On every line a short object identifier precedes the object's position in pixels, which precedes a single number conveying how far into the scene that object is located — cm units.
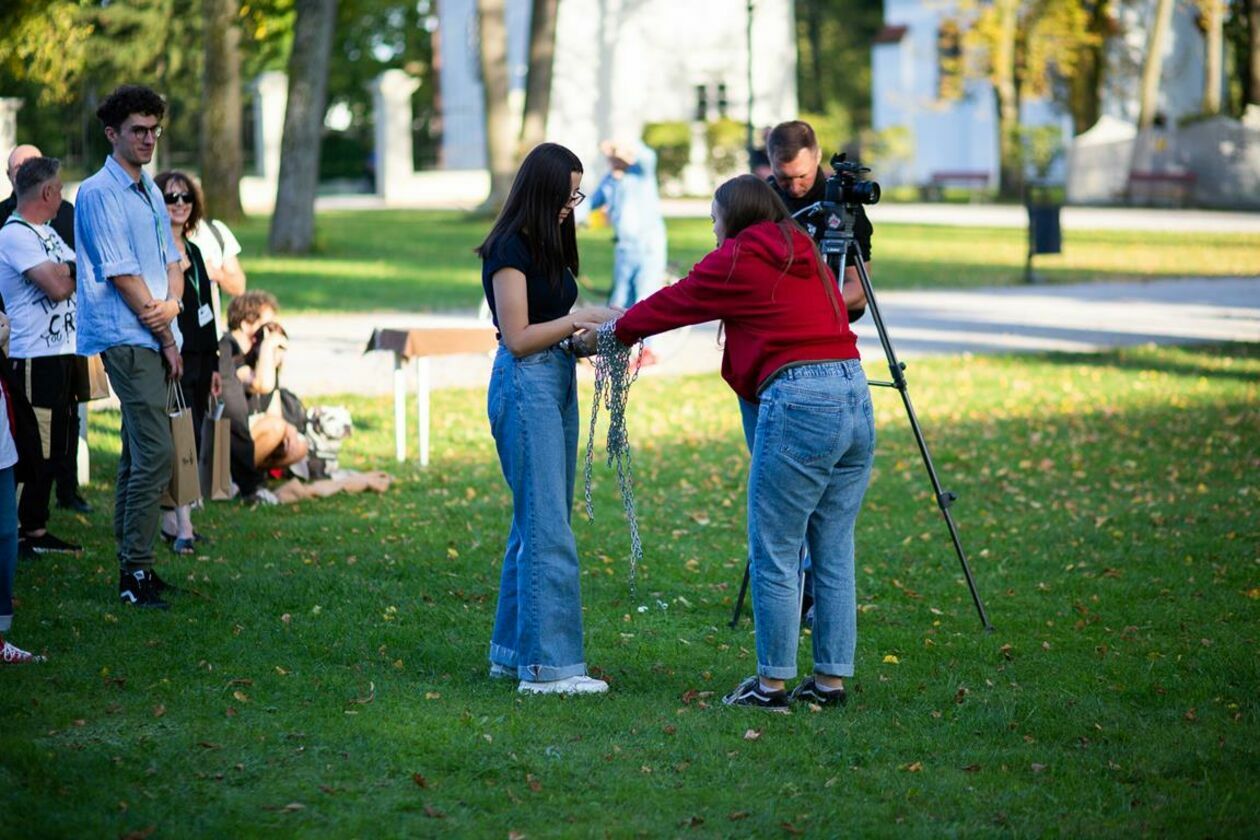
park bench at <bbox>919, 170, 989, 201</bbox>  5131
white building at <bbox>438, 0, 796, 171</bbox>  5084
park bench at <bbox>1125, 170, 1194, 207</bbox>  4281
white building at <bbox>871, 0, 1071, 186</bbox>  5806
